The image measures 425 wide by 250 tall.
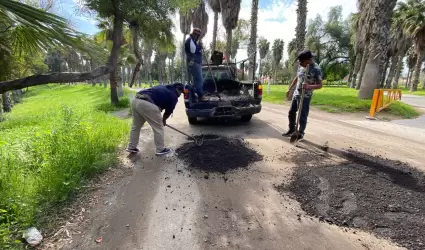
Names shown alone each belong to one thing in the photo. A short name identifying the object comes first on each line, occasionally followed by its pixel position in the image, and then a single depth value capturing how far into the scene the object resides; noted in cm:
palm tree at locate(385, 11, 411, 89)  2438
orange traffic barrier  816
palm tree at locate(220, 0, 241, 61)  1759
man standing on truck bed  571
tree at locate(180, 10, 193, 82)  2255
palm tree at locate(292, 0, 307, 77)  1132
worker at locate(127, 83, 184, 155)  431
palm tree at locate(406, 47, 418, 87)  3175
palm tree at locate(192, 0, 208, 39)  2274
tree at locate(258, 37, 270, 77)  5636
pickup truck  607
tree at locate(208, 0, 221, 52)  1837
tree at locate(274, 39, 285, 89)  5866
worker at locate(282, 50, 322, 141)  478
